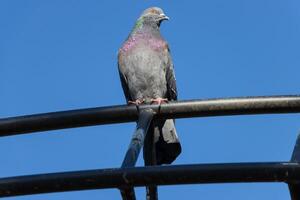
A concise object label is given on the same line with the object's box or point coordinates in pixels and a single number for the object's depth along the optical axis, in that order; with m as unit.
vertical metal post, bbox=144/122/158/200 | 6.94
